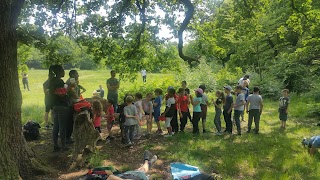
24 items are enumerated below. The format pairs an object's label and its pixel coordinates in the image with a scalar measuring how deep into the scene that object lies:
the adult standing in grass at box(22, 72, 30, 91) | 25.65
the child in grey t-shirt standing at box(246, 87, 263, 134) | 9.77
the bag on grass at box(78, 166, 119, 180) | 5.02
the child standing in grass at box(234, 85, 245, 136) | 9.60
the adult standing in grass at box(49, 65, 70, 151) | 6.93
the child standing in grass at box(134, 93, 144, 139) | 8.79
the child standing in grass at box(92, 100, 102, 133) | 8.05
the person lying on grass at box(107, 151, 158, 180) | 4.65
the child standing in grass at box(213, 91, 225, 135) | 9.55
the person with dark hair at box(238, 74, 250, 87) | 12.17
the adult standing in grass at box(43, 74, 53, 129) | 9.37
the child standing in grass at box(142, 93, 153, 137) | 9.16
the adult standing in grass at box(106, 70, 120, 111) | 10.83
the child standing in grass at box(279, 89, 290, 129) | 10.60
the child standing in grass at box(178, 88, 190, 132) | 9.46
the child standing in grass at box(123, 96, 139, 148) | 7.89
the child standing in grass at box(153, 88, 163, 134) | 9.50
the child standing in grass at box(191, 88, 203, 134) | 9.41
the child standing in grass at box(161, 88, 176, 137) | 9.12
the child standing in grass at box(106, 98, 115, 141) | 8.78
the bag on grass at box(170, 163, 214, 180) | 5.25
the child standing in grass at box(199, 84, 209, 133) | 9.70
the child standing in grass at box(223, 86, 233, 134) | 9.46
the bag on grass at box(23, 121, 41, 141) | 8.66
